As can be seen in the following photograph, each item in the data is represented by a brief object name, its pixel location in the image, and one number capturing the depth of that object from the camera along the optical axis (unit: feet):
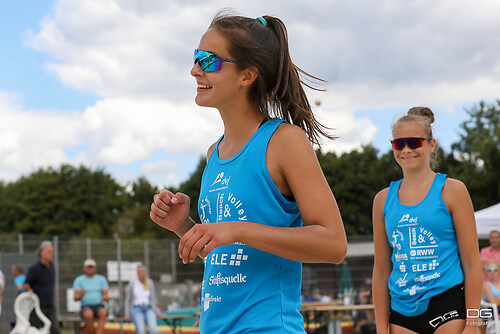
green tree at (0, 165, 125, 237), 198.90
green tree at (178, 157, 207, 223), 186.91
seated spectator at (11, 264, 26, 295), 49.90
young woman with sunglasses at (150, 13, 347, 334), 6.15
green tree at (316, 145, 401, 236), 157.07
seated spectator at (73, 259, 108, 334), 46.57
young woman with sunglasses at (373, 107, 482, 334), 10.82
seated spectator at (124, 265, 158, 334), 46.09
